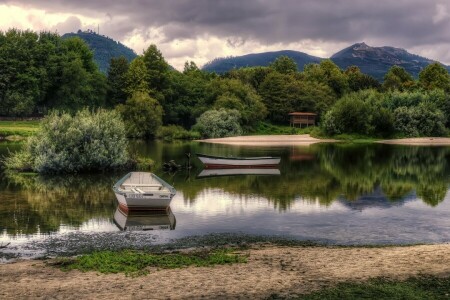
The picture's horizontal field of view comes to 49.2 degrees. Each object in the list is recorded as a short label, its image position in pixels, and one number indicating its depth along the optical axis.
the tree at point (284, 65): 160.56
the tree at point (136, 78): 115.94
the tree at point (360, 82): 144.25
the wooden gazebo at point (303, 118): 121.19
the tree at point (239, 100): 108.94
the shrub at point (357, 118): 99.69
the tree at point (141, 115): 99.62
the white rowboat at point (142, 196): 25.66
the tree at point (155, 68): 120.00
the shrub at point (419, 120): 103.31
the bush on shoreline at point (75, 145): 42.19
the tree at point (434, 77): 135.12
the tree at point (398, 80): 143.00
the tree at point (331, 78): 138.25
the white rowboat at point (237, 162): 49.91
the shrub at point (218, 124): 103.00
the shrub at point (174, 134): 100.81
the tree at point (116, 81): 120.38
